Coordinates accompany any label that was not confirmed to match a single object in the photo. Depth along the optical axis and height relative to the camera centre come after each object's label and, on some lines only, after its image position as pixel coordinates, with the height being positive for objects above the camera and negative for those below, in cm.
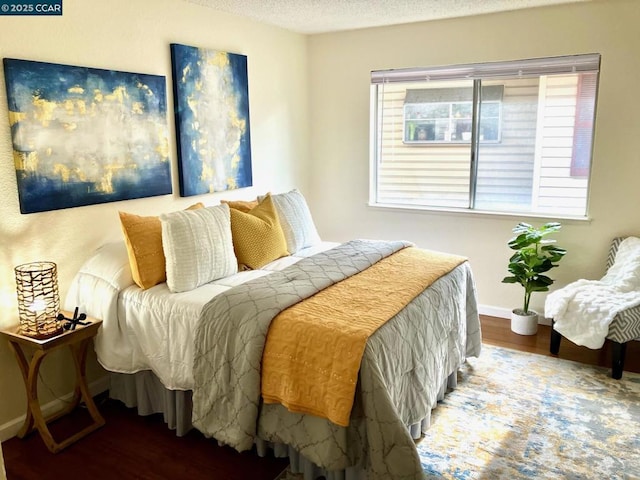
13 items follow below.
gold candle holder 241 -72
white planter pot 384 -129
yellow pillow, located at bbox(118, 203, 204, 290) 267 -53
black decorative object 249 -83
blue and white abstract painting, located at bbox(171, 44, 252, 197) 338 +19
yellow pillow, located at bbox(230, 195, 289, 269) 313 -55
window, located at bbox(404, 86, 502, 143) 409 +26
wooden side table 237 -105
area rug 233 -140
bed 202 -97
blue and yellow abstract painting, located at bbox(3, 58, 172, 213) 251 +7
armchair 303 -107
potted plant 367 -82
